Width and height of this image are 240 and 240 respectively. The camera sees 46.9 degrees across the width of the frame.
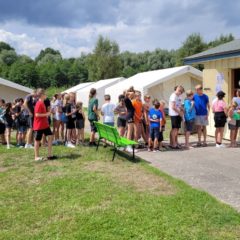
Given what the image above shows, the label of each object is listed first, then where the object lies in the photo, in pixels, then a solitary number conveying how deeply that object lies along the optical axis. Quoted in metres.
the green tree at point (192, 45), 37.07
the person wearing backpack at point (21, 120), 7.96
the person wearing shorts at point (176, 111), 7.27
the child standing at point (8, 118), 8.03
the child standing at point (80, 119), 7.88
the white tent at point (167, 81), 16.12
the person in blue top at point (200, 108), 7.67
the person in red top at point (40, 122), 6.22
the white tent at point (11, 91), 13.84
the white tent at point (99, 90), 24.61
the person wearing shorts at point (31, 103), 7.12
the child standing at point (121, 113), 7.20
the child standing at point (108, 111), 7.57
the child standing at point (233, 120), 7.43
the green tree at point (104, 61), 43.20
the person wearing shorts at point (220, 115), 7.54
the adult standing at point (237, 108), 7.48
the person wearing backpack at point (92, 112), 7.64
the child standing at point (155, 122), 7.00
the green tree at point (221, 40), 39.65
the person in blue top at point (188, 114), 7.50
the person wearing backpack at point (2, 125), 8.09
